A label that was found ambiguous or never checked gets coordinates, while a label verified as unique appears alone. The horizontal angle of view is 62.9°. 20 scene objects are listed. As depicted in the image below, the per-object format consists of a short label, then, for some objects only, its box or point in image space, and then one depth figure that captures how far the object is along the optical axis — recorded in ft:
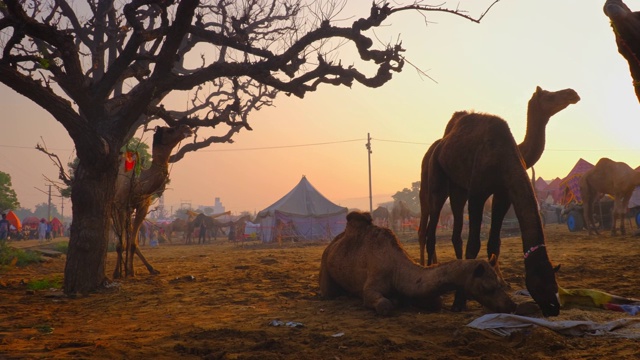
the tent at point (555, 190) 148.55
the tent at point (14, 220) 153.99
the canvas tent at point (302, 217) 114.32
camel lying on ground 18.13
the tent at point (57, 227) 191.72
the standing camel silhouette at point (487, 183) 18.01
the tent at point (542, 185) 162.42
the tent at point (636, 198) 78.28
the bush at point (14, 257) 49.34
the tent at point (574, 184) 93.57
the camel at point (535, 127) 28.07
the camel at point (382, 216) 152.72
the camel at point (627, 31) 9.09
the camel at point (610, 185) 62.75
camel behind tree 37.04
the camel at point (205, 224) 135.87
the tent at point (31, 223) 188.03
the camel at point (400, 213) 141.79
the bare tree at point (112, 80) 27.14
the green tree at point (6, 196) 195.21
